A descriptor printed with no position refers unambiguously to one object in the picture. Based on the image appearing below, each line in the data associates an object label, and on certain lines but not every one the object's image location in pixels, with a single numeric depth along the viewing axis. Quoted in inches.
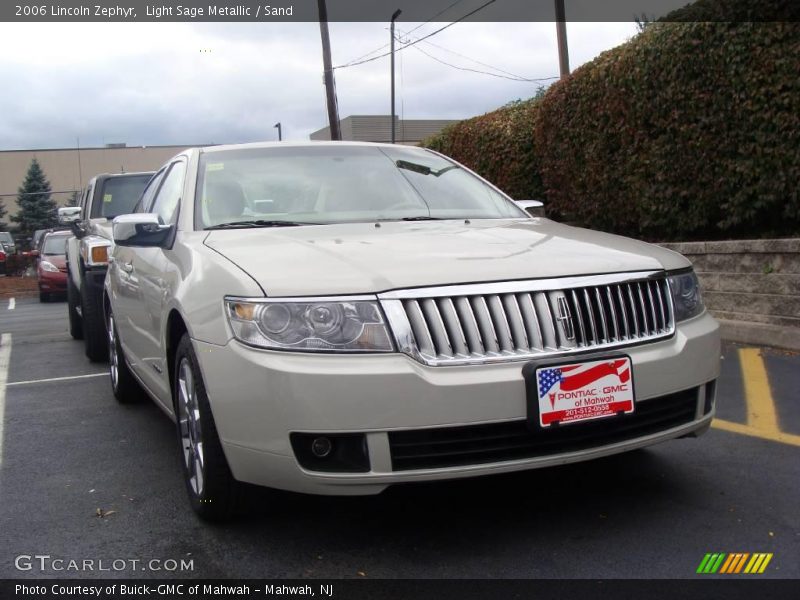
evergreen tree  2137.1
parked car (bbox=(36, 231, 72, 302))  742.5
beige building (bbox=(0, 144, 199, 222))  2383.1
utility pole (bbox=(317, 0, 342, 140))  909.8
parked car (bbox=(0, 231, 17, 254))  1343.4
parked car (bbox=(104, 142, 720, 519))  112.0
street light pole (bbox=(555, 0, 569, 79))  759.0
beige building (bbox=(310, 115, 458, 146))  1873.8
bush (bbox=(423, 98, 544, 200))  438.9
